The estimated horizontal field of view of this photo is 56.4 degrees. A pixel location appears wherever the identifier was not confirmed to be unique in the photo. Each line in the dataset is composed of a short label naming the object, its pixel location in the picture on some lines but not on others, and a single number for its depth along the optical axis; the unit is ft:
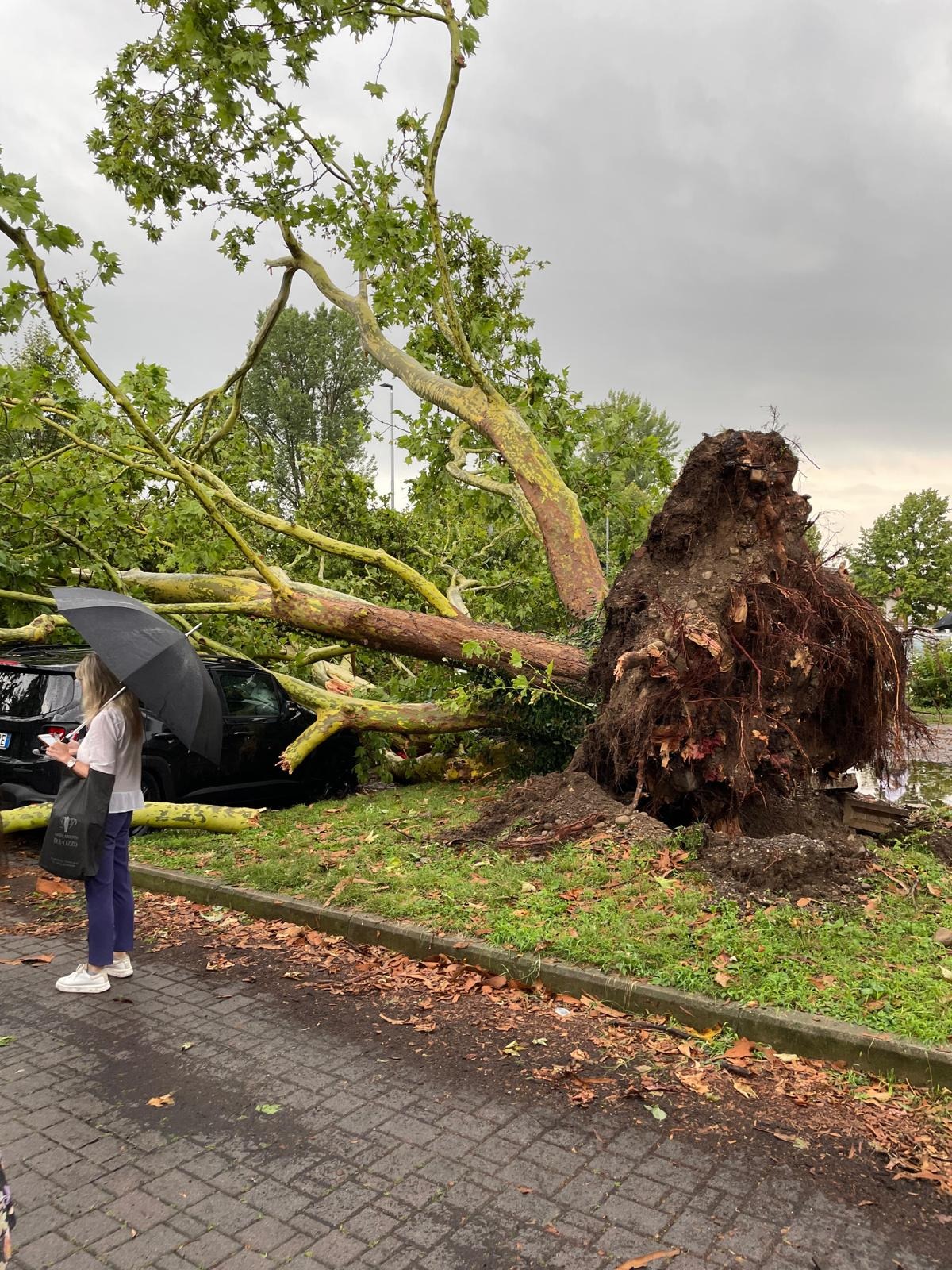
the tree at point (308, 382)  149.18
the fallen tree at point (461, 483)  20.89
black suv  24.81
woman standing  15.69
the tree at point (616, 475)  36.32
